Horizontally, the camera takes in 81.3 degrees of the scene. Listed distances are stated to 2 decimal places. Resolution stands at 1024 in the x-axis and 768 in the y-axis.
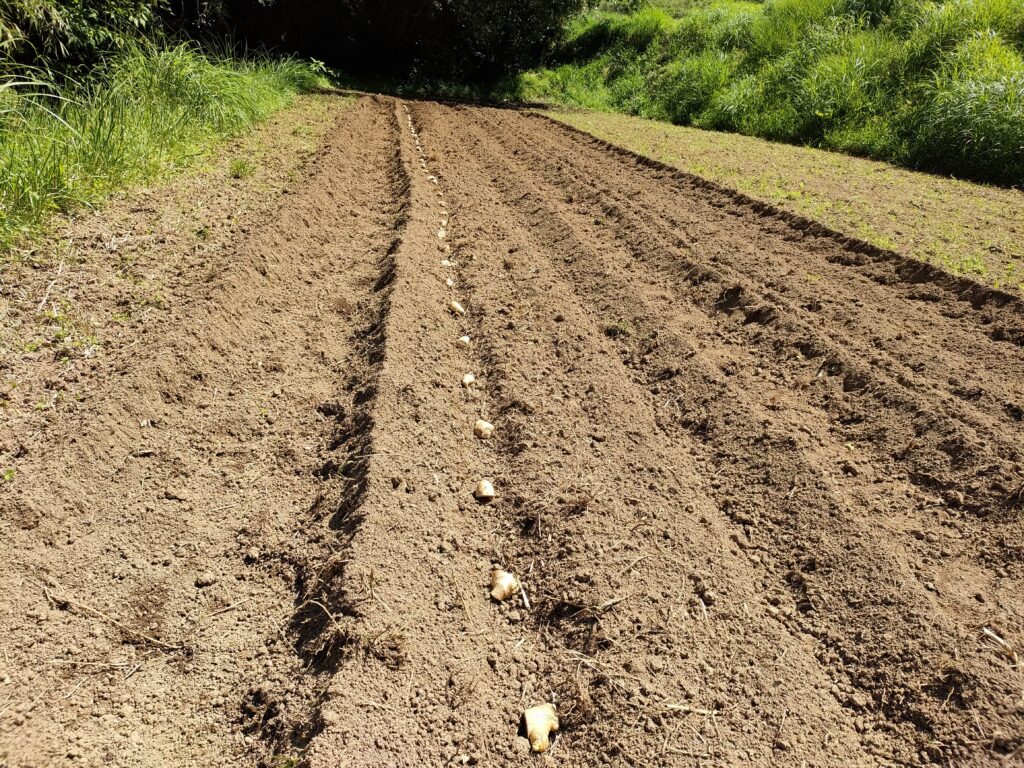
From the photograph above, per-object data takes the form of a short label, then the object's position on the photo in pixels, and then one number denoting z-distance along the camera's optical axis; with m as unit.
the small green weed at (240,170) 5.48
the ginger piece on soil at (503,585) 2.19
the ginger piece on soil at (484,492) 2.60
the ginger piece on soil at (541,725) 1.74
